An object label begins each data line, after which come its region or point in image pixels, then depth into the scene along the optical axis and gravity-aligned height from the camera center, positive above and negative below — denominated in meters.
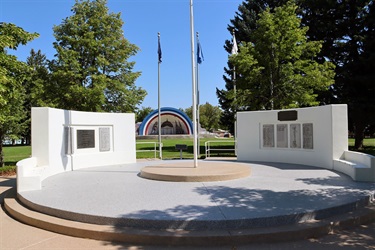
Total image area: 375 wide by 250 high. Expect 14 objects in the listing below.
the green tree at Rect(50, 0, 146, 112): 18.41 +4.32
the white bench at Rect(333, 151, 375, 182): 8.76 -1.14
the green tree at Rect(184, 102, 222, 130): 85.44 +3.89
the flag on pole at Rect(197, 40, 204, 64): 16.66 +4.08
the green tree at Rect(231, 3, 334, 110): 18.14 +3.74
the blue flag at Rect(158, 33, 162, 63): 18.34 +4.44
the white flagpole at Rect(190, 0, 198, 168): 10.54 +2.46
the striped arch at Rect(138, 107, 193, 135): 56.44 +1.41
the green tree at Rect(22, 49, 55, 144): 18.56 +2.68
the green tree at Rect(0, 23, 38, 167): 8.68 +2.09
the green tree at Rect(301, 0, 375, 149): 21.12 +5.86
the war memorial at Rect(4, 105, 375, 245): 5.13 -1.48
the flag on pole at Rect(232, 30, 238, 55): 19.59 +5.03
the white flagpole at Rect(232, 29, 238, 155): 19.23 +4.91
